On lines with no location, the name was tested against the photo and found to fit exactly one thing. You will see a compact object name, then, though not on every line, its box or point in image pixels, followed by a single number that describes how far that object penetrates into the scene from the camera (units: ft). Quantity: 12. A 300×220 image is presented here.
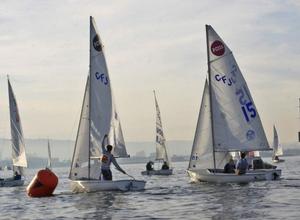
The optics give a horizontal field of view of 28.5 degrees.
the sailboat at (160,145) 238.00
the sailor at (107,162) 99.09
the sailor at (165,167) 223.45
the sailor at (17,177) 164.66
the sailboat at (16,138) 174.70
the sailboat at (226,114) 123.03
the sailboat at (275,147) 407.93
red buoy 99.14
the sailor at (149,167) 229.93
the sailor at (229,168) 117.50
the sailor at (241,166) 113.73
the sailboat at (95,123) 106.01
